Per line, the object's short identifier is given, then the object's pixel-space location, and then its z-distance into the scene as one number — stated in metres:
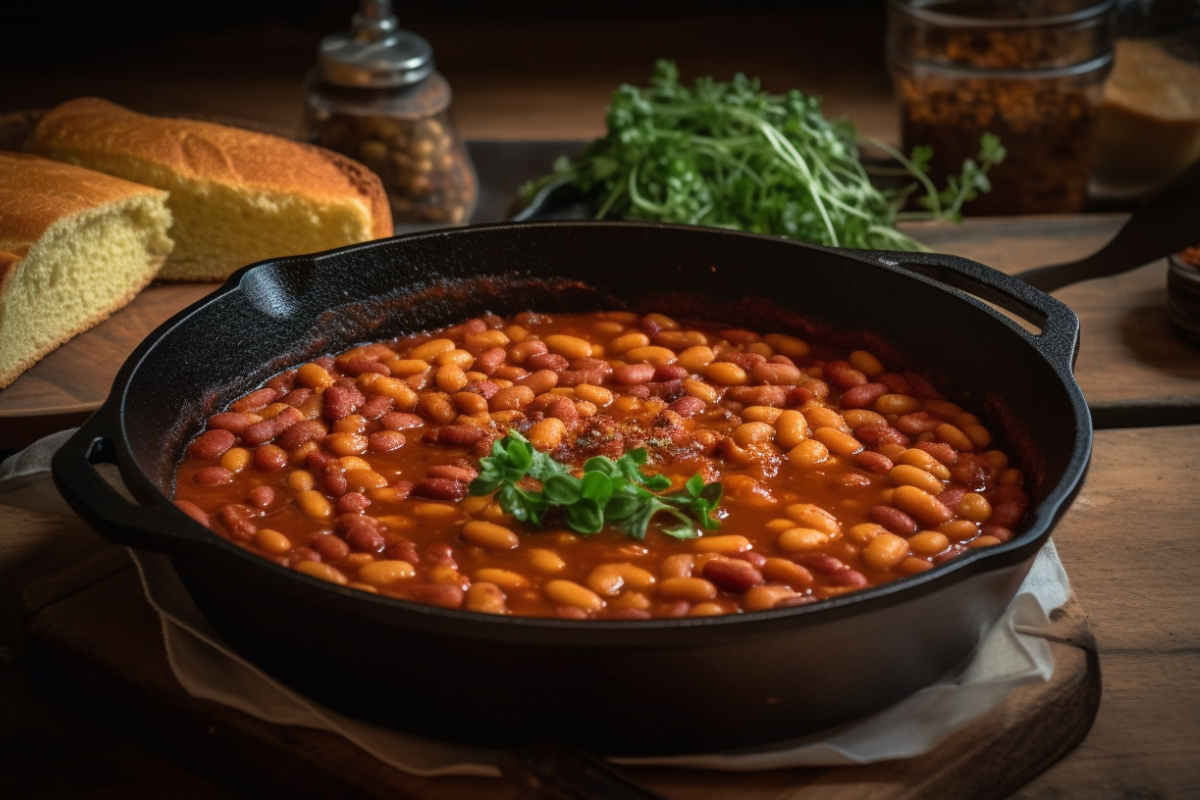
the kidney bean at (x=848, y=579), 1.88
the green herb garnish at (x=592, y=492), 1.92
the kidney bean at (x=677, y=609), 1.80
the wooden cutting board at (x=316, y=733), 1.67
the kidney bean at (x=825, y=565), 1.92
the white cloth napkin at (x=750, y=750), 1.66
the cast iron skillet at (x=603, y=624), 1.49
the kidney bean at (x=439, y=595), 1.81
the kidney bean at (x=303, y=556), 1.93
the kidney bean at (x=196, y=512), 1.99
